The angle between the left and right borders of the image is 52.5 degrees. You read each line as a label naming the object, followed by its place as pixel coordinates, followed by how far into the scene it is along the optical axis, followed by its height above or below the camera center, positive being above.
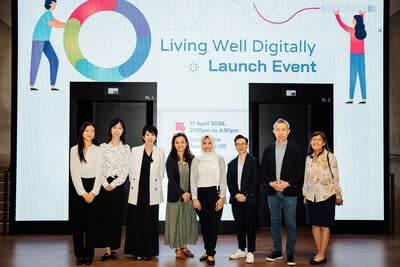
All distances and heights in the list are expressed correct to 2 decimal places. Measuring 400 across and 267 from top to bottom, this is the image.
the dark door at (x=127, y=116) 6.97 +0.44
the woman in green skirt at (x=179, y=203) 4.90 -0.74
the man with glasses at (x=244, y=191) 4.82 -0.58
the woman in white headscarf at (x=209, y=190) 4.74 -0.57
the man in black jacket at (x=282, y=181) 4.75 -0.45
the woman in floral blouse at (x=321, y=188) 4.64 -0.52
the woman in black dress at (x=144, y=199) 4.84 -0.68
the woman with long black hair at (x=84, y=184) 4.55 -0.48
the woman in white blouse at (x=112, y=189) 4.82 -0.57
